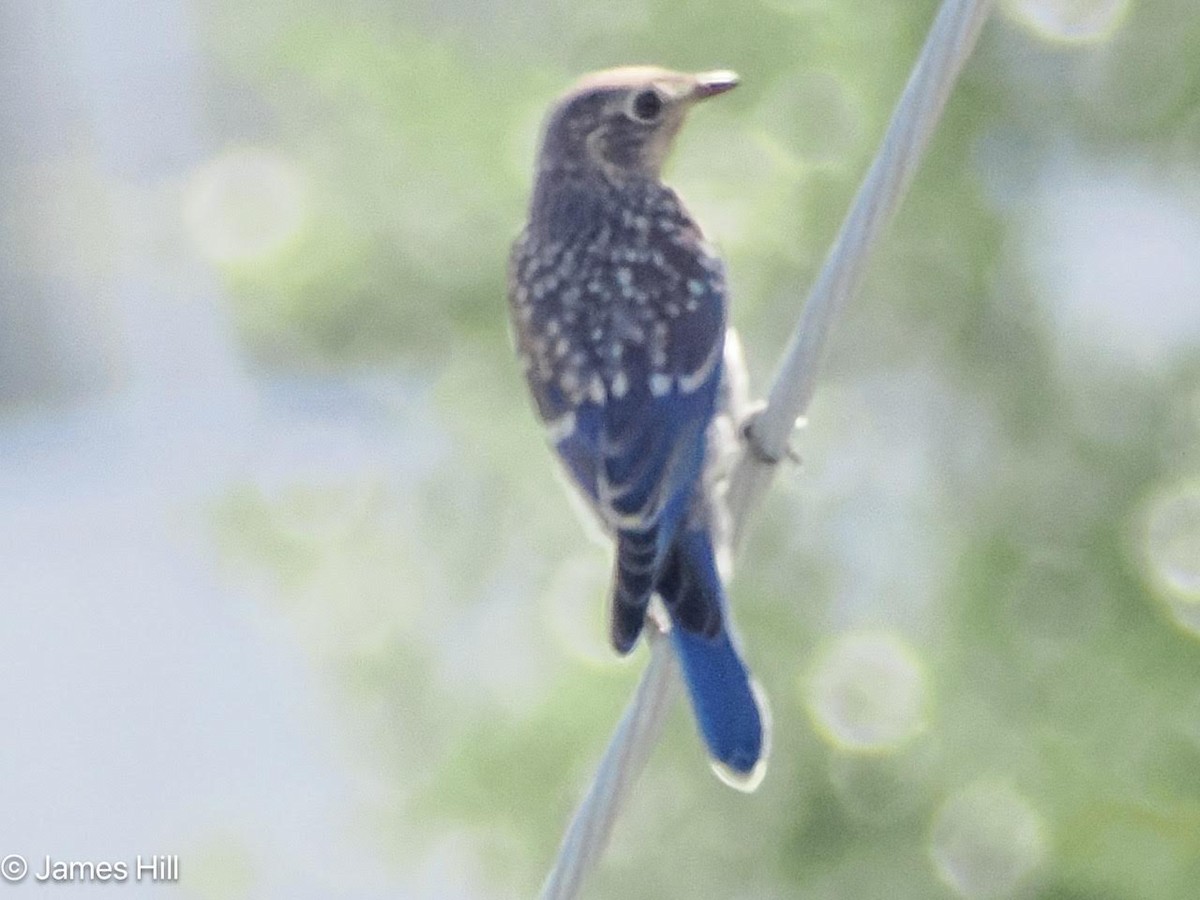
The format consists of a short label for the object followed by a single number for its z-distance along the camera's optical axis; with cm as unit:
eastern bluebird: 793
